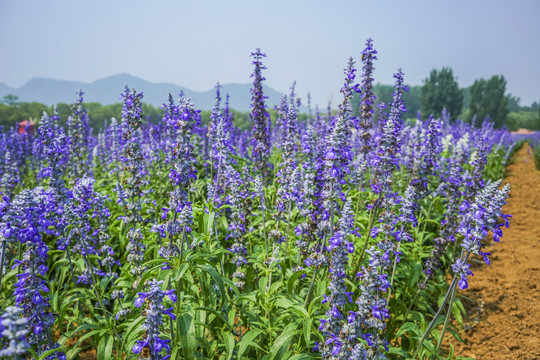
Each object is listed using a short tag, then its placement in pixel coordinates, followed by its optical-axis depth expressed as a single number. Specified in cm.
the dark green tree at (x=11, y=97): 6630
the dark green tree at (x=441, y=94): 8288
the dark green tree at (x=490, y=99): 7881
